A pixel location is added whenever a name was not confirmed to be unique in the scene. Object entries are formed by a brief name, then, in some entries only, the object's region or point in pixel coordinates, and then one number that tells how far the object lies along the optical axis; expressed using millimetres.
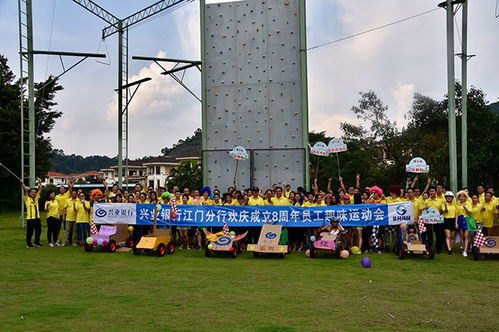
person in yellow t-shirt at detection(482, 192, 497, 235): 12016
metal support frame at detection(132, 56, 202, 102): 20555
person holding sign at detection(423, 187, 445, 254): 12531
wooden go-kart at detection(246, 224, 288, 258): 11806
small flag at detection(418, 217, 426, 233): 11977
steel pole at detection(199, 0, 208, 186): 20281
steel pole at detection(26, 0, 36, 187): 20344
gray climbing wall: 19359
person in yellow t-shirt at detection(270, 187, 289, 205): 13760
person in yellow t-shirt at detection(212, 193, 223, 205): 14055
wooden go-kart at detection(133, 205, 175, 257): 12273
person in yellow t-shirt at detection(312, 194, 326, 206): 13312
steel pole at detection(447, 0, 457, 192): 15102
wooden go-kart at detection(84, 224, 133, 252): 13148
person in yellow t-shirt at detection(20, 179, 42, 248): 13898
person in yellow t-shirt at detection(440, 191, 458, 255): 12328
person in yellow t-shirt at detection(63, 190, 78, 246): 14401
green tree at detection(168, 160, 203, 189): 46031
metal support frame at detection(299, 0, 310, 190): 19109
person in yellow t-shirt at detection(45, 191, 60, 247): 14273
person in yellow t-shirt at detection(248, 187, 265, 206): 13930
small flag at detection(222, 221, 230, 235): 12819
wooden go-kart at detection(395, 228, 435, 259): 11453
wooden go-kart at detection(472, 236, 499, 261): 11320
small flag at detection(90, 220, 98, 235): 13697
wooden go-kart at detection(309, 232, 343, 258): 11758
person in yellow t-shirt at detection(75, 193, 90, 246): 14328
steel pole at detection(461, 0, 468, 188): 16297
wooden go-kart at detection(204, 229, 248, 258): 12070
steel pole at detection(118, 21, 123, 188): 23484
